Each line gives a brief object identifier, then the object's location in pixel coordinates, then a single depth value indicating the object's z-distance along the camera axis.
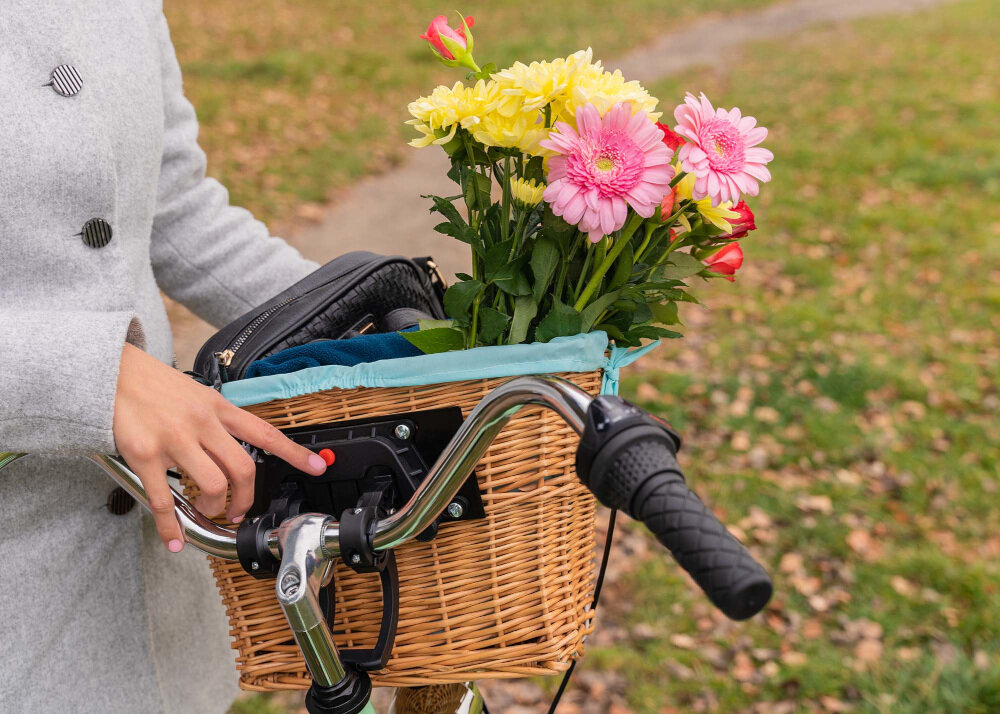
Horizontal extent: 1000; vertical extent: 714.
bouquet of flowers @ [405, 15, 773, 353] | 0.90
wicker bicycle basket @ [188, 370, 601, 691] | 1.03
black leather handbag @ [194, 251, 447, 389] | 1.10
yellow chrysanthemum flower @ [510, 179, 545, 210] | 0.97
